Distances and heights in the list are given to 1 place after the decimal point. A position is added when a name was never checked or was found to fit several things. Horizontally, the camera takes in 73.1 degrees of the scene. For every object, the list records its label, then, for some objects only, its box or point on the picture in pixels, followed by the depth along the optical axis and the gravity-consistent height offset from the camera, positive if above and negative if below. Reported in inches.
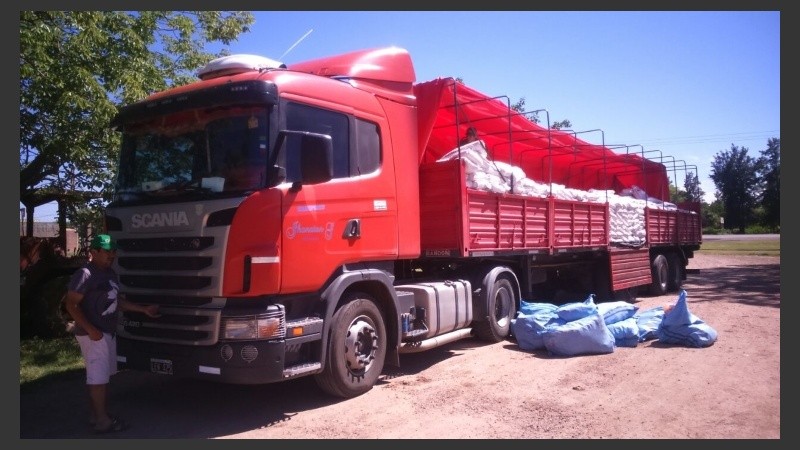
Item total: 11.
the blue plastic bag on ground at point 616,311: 308.7 -50.8
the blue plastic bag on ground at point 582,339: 272.7 -58.4
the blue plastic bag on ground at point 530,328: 291.4 -57.1
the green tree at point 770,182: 2524.6 +200.3
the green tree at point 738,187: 2819.9 +195.5
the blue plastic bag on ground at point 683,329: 280.5 -56.0
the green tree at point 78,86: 286.2 +76.7
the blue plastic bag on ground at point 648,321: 299.7 -56.0
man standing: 179.6 -30.9
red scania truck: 176.2 +0.1
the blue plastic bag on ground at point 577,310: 290.0 -47.1
